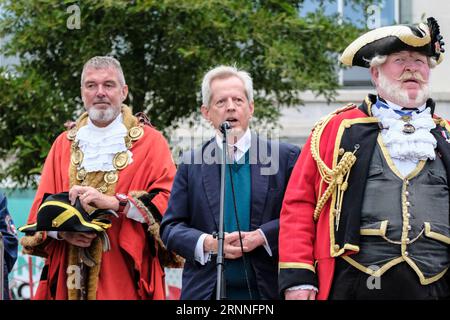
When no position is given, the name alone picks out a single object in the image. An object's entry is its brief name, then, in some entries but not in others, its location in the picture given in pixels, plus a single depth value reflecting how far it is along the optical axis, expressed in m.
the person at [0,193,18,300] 15.87
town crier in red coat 12.47
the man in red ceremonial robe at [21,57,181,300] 15.02
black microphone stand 12.49
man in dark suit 13.78
